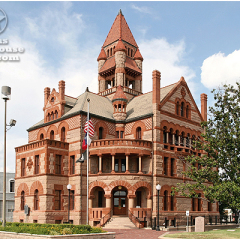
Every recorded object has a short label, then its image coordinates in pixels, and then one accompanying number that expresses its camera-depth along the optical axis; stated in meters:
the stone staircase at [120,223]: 34.47
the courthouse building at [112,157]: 37.69
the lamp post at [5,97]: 23.40
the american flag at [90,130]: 33.54
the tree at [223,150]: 31.19
